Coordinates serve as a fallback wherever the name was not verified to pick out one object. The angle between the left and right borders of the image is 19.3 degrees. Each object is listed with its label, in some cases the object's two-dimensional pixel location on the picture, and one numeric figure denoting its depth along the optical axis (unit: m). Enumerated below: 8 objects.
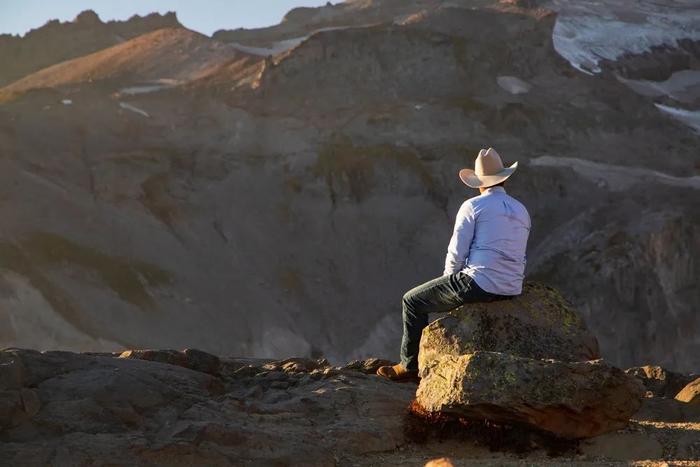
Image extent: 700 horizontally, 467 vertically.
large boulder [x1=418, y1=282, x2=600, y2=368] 12.47
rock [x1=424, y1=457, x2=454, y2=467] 10.12
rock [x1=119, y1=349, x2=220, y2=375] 13.84
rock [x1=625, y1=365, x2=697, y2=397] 17.13
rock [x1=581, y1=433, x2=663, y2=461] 11.29
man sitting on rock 12.36
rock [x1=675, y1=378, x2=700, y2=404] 15.07
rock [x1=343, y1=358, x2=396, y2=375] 14.73
